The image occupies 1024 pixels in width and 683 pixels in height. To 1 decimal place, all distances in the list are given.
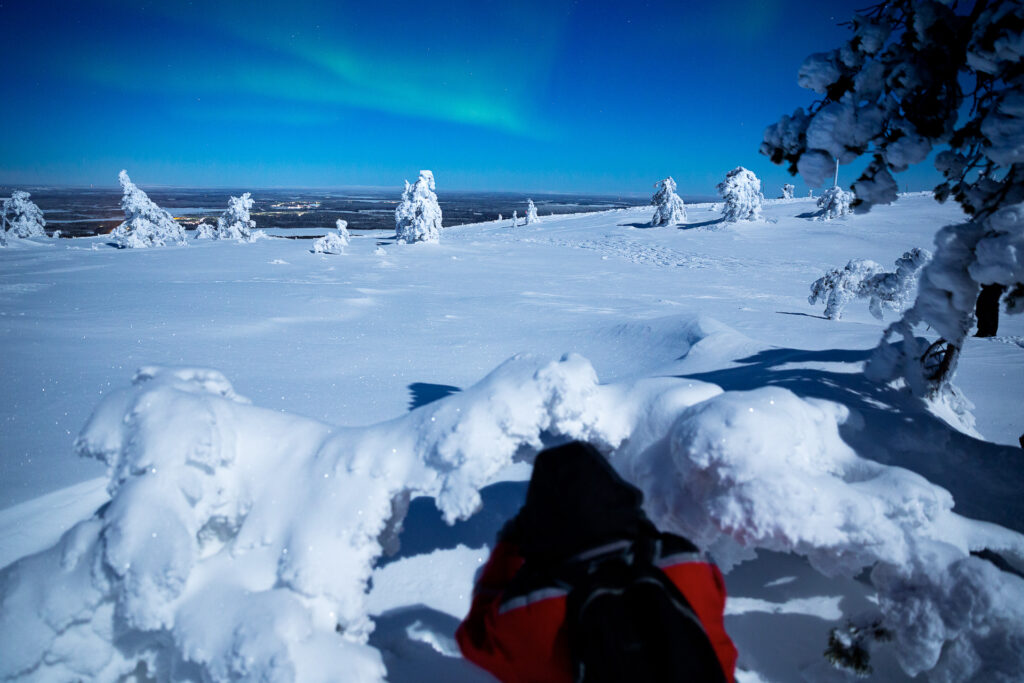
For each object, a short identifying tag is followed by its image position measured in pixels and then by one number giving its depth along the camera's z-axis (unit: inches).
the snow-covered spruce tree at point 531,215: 1894.4
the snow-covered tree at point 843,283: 358.9
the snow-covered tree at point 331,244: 981.7
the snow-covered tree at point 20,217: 1344.7
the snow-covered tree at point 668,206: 1513.3
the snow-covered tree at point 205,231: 1497.3
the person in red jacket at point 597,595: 48.1
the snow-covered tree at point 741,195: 1362.0
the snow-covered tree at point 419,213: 1283.2
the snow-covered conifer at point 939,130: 110.0
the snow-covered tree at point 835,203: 1347.2
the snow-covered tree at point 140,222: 1221.1
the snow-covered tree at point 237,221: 1381.6
